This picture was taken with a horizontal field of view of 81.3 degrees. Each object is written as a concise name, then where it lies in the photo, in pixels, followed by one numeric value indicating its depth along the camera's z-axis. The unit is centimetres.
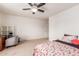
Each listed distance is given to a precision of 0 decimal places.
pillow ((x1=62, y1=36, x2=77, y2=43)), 173
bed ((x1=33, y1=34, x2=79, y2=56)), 103
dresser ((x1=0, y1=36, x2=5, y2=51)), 214
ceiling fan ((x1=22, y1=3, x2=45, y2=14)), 171
